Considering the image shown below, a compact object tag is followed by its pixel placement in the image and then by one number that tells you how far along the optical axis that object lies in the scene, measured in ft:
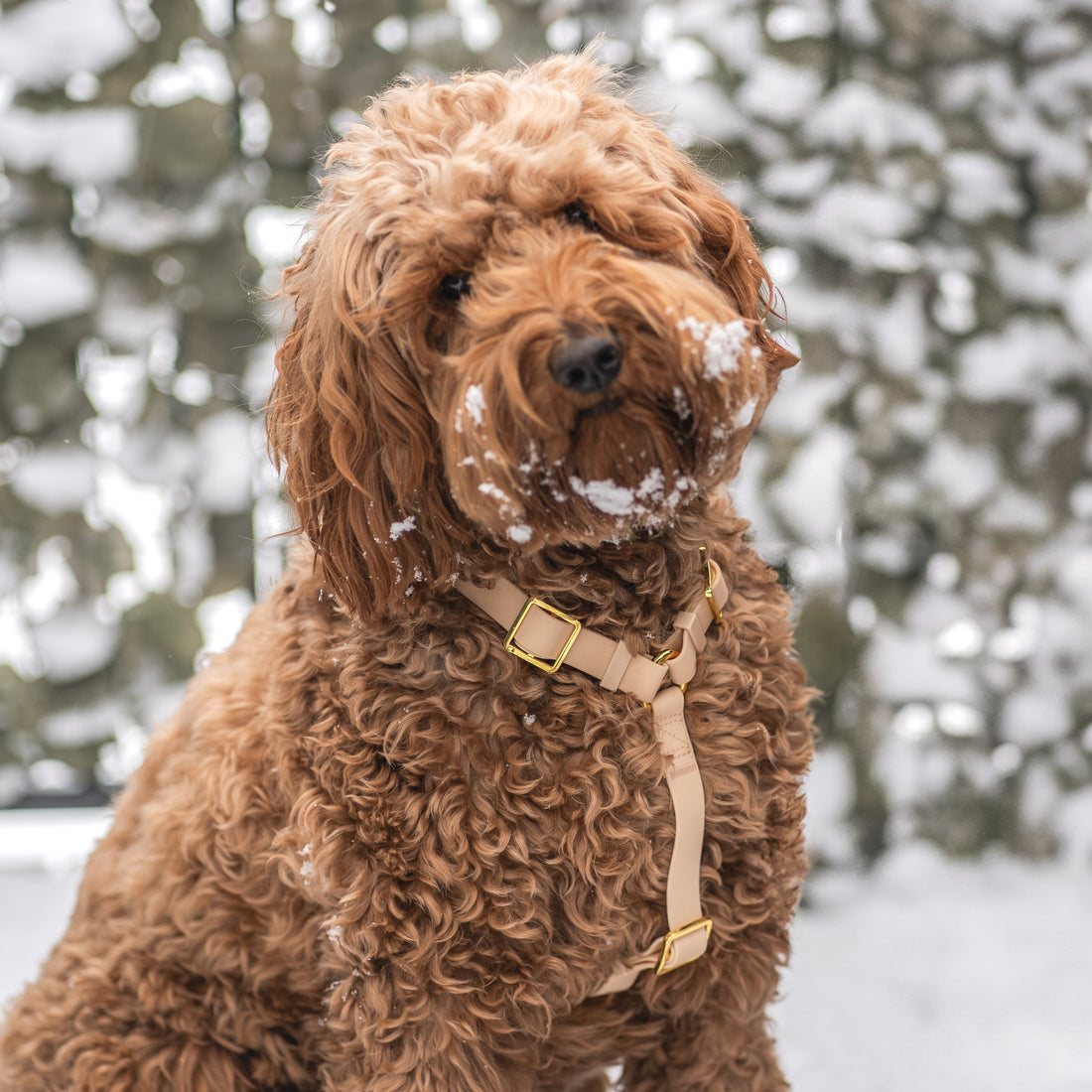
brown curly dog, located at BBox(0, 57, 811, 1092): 3.60
